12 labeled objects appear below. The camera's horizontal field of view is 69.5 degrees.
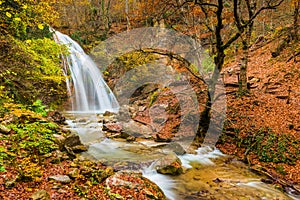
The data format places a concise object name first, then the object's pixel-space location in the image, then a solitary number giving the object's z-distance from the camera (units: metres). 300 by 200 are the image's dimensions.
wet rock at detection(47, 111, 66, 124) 8.80
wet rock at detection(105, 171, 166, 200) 3.93
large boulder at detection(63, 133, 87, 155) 5.97
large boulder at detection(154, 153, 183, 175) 5.63
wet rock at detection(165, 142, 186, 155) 7.16
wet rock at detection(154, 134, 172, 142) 8.31
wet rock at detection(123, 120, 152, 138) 8.88
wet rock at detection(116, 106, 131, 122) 10.63
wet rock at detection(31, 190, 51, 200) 3.04
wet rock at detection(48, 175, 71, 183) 3.73
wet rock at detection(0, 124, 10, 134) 4.36
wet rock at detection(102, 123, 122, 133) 9.28
